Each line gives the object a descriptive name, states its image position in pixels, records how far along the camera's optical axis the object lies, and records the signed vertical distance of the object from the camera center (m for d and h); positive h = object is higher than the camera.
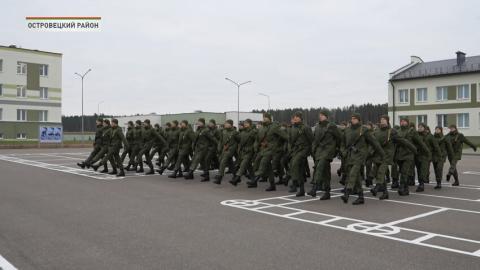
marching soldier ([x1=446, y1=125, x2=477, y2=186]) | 13.39 -0.12
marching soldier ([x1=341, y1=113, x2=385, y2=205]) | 9.62 -0.25
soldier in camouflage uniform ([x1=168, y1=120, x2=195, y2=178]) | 14.49 -0.33
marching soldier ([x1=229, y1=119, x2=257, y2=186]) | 12.40 -0.25
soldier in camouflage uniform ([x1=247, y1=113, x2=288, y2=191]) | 11.68 -0.23
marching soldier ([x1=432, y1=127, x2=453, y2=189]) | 12.52 -0.45
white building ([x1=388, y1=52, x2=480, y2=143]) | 43.44 +4.44
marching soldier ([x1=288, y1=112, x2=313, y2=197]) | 10.74 -0.30
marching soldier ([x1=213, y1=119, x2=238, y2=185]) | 12.88 -0.27
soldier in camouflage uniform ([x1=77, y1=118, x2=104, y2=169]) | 15.77 -0.23
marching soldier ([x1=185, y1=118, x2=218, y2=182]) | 13.77 -0.28
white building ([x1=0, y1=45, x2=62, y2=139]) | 51.44 +5.17
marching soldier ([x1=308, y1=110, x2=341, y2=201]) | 10.16 -0.31
